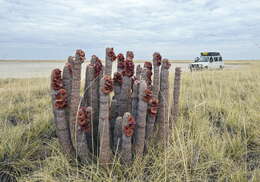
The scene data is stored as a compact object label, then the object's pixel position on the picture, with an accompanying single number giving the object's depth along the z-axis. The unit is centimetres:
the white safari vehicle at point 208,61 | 1966
